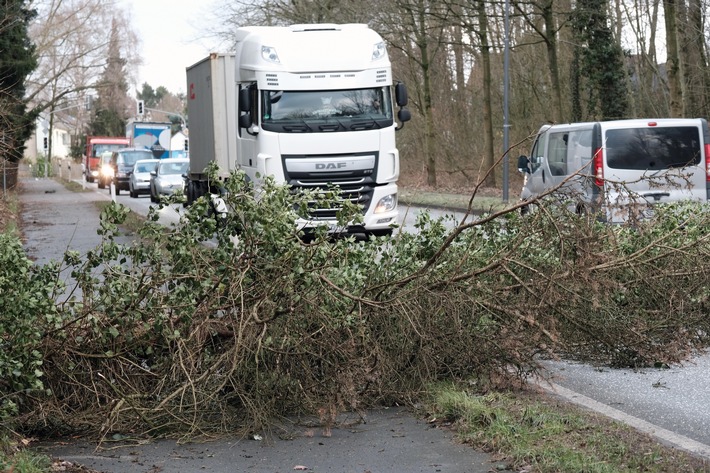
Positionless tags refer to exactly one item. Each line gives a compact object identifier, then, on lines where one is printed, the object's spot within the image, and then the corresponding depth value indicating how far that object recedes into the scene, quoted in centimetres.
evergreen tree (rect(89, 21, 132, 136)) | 10494
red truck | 7431
